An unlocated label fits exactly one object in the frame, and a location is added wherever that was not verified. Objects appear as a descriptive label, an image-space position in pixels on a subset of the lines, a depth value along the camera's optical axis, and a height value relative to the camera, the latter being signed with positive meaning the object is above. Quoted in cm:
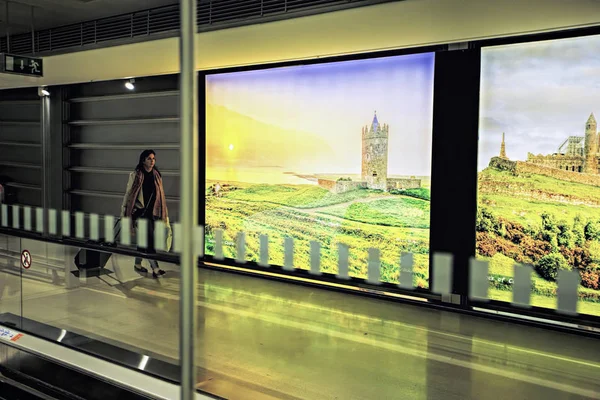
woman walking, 825 -46
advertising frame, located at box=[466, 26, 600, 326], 498 -130
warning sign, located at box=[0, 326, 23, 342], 488 -151
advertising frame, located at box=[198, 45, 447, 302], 596 -62
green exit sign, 631 +117
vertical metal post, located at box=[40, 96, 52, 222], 916 +16
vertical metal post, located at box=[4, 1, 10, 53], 644 +175
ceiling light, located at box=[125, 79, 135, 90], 845 +125
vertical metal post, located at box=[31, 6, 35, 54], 664 +156
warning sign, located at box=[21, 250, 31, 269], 576 -97
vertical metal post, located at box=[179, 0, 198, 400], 152 -7
